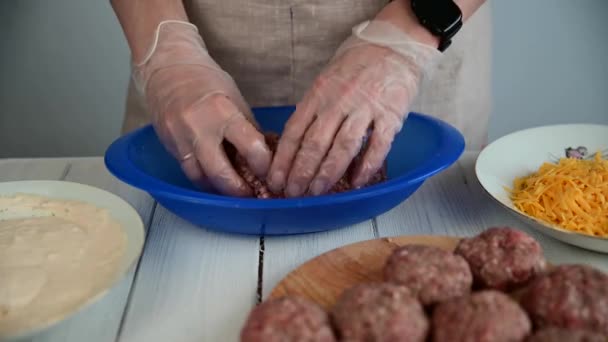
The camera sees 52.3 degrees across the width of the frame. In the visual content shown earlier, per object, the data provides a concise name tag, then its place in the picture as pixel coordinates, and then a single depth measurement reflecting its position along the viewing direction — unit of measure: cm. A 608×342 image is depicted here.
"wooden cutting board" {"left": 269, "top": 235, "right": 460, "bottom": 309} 87
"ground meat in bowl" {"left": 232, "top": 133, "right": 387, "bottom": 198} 109
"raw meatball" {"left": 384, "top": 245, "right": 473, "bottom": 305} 81
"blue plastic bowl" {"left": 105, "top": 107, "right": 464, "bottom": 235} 96
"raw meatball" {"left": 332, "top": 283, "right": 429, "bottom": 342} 73
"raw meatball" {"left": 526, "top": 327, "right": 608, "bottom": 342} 67
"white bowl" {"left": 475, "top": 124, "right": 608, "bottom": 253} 118
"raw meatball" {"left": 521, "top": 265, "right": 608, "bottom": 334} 74
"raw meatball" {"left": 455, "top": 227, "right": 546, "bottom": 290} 84
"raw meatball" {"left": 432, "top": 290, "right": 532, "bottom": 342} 71
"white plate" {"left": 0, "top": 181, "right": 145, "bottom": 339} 88
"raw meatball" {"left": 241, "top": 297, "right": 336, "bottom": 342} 71
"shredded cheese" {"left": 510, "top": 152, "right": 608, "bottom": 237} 103
